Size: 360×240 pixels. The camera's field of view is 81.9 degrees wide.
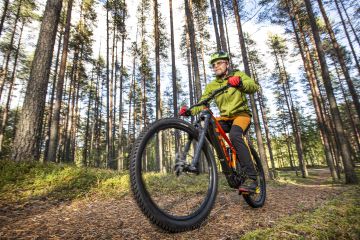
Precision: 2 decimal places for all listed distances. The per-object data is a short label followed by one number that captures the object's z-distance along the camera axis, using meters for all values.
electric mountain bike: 1.98
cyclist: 3.31
